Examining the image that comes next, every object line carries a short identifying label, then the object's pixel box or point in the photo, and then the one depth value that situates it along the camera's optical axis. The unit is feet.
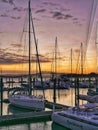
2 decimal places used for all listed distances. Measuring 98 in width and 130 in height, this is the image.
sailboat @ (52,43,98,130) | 43.52
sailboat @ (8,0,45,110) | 66.14
